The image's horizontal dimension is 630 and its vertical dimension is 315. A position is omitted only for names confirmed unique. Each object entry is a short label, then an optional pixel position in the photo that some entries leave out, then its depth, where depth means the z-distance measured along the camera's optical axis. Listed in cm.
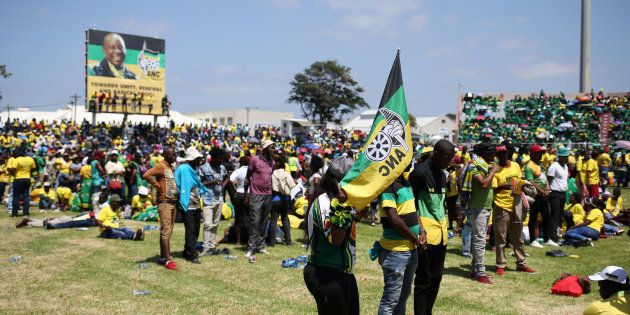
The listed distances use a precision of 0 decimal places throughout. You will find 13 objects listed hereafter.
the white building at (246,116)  8649
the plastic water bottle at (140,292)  642
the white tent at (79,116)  5262
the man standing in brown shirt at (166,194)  772
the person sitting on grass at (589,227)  1018
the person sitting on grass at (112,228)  1028
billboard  3497
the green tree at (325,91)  7294
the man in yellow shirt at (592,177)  1343
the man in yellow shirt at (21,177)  1234
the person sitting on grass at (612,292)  349
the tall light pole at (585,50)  3703
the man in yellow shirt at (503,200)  732
